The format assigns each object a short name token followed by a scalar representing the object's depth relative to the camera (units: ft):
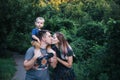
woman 8.73
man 8.01
